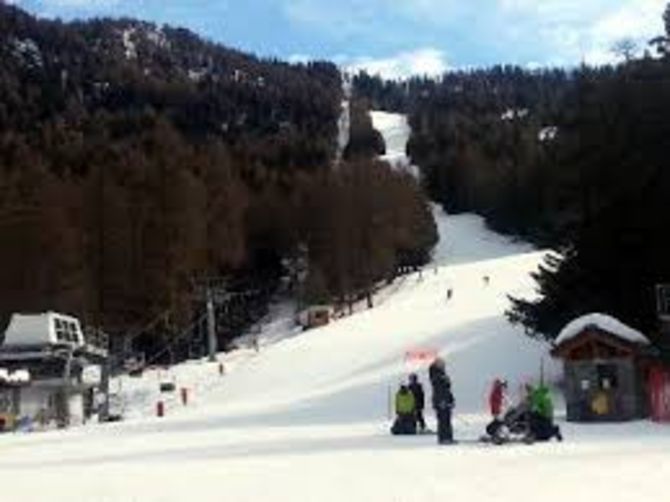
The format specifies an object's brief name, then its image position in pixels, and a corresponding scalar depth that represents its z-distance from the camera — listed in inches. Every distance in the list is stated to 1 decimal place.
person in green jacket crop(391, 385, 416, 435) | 1253.7
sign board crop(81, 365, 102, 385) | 2731.3
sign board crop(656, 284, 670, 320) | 1605.6
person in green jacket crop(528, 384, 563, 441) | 1109.7
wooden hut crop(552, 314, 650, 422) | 1411.2
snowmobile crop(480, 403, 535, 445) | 1095.0
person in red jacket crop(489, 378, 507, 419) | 1370.6
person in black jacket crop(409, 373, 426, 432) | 1264.8
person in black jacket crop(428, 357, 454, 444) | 1112.8
